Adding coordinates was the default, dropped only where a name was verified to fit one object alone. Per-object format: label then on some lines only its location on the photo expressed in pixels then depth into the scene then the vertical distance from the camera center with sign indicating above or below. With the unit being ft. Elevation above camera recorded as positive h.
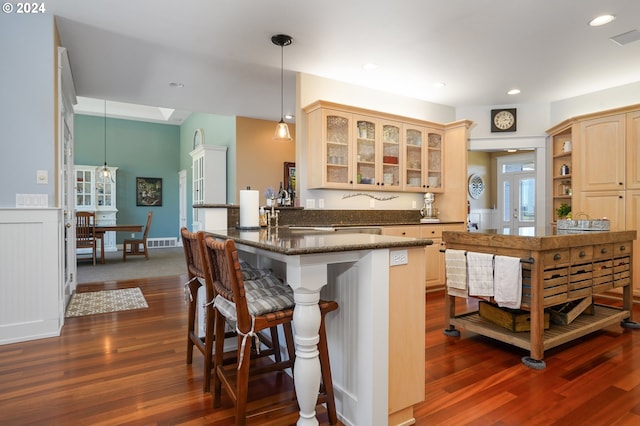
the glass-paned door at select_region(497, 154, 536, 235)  26.71 +1.55
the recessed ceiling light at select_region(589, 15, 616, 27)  9.72 +5.20
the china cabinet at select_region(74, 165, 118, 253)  28.32 +1.35
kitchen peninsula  5.04 -1.63
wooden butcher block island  7.89 -1.58
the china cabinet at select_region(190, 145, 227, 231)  21.98 +2.39
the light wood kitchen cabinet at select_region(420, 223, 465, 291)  14.78 -1.94
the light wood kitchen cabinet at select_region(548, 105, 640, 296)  13.47 +1.73
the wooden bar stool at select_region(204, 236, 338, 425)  4.99 -1.47
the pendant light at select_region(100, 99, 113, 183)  27.48 +3.19
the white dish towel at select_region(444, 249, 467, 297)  8.88 -1.50
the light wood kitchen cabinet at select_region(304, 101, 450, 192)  13.44 +2.49
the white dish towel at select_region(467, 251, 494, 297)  8.38 -1.46
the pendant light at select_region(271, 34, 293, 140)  10.75 +5.14
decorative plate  28.22 +1.97
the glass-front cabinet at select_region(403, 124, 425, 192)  15.76 +2.33
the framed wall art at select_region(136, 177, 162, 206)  31.24 +1.81
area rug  12.11 -3.27
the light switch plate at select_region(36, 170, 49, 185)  9.60 +0.94
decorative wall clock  17.69 +4.48
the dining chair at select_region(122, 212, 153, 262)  23.93 -2.53
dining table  22.44 -1.11
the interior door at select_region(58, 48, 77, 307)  11.37 +1.36
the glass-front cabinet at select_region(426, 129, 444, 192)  16.49 +2.30
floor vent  31.42 -2.67
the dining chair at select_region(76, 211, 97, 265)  21.94 -1.22
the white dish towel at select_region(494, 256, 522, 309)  7.92 -1.56
